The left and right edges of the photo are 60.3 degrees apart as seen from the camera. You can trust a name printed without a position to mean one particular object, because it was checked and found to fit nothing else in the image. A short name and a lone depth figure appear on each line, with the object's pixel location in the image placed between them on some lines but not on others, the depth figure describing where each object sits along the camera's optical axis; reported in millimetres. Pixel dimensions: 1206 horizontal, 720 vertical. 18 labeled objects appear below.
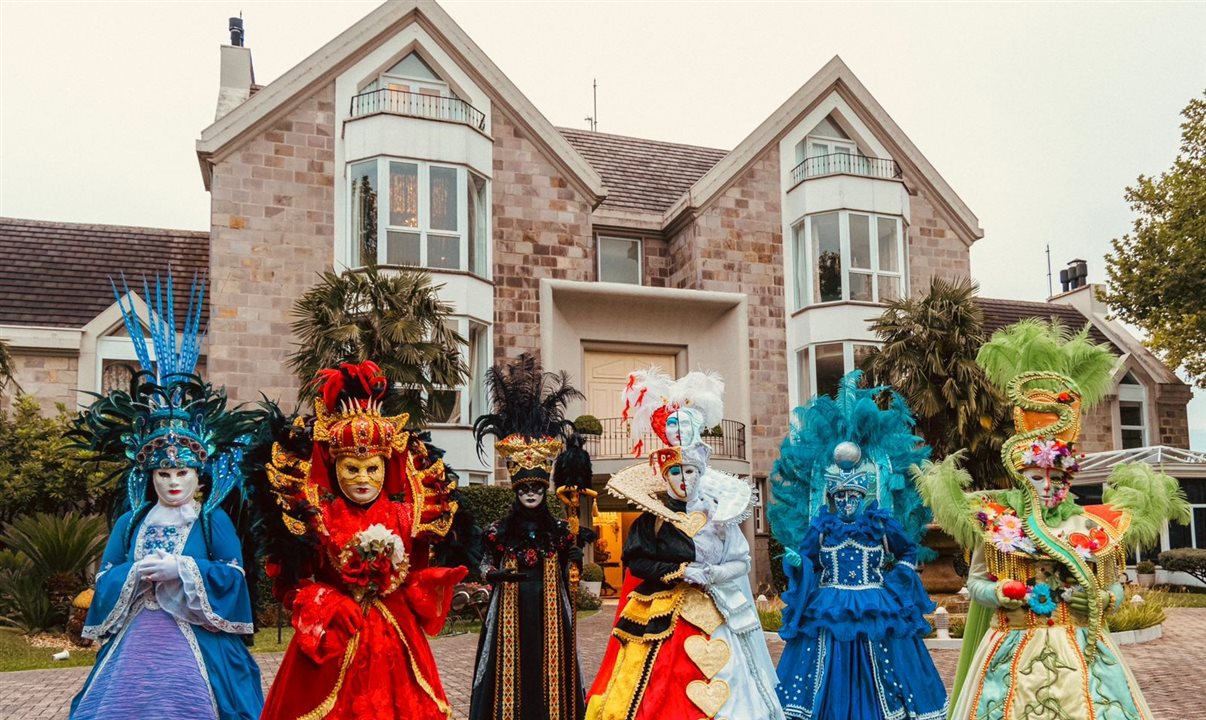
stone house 20109
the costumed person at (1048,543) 5828
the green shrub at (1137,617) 14219
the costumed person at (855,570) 7223
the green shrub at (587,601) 19469
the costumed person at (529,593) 7172
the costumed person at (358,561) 5586
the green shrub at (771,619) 14287
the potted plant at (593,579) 20125
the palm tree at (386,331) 15375
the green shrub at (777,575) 21409
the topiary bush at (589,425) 20750
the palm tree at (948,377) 18516
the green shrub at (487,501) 18234
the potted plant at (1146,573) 23875
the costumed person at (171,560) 5375
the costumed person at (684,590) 6031
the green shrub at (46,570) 15695
